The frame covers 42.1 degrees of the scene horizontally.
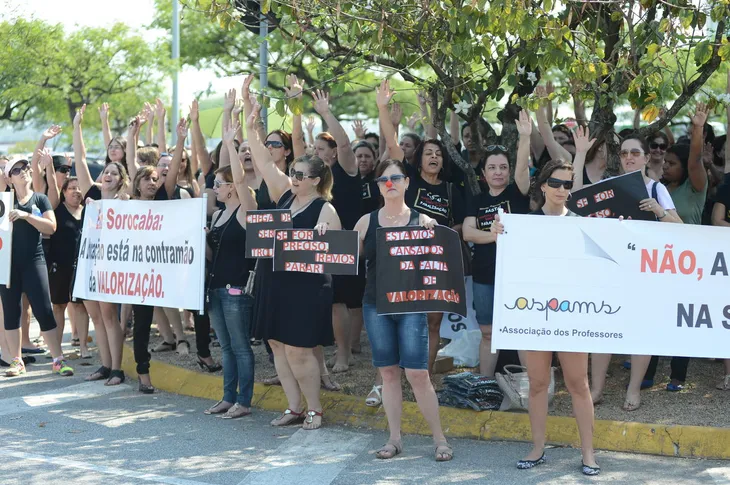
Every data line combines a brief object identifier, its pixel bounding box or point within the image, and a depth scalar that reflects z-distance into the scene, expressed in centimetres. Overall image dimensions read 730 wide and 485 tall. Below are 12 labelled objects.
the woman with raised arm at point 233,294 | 770
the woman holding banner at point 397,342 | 643
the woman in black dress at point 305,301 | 711
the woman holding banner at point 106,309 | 892
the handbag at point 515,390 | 718
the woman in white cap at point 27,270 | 941
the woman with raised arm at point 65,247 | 999
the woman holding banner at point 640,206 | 690
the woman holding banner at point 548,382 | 614
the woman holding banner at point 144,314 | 861
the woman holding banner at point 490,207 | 753
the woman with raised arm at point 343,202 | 857
